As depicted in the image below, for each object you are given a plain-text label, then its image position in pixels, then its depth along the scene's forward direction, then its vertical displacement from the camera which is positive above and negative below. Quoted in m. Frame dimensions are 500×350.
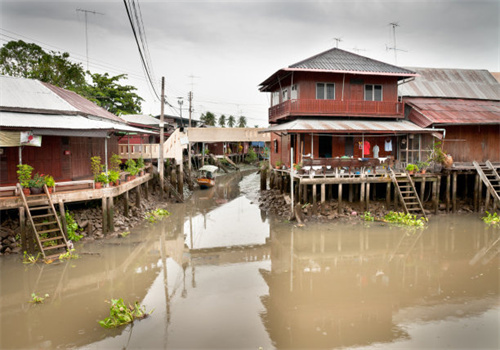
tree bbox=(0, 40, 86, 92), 28.14 +7.57
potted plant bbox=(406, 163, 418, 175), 19.23 -0.55
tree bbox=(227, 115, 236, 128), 82.17 +8.49
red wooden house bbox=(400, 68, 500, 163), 21.77 +3.04
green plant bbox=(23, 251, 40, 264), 11.94 -3.35
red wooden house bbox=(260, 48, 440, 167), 21.05 +3.10
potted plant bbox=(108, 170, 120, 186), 15.20 -0.75
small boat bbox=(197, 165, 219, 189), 31.13 -1.98
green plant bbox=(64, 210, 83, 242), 13.91 -2.70
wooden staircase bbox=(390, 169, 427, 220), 18.33 -1.93
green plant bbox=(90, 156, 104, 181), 16.02 -0.30
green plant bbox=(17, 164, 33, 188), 12.76 -0.59
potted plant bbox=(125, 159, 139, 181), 18.39 -0.59
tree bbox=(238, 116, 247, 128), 82.31 +8.53
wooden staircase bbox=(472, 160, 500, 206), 18.80 -1.03
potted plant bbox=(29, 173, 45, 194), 12.93 -0.93
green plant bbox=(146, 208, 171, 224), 18.56 -3.08
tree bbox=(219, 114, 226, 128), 79.87 +8.44
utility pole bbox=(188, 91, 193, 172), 40.17 +6.94
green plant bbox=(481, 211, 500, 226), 17.86 -3.12
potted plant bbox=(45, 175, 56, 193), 13.24 -0.89
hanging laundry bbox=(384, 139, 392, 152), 21.53 +0.74
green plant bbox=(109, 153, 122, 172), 18.36 -0.20
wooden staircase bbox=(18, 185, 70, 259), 12.24 -2.33
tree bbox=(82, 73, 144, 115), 39.94 +7.31
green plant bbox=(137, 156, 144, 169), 20.90 -0.33
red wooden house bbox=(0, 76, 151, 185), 13.39 +1.14
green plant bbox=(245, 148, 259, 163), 57.19 +0.17
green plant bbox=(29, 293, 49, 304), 9.52 -3.76
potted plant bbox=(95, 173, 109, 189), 14.71 -0.89
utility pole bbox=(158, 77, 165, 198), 22.78 +1.08
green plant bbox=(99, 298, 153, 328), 8.26 -3.71
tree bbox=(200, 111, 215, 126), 71.76 +8.13
